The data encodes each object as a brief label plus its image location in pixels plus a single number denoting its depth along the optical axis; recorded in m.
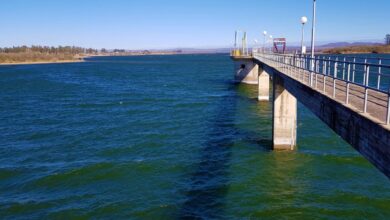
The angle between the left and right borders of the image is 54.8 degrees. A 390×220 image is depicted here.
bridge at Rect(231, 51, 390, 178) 8.23
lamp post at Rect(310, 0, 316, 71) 16.44
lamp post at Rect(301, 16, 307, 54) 20.34
